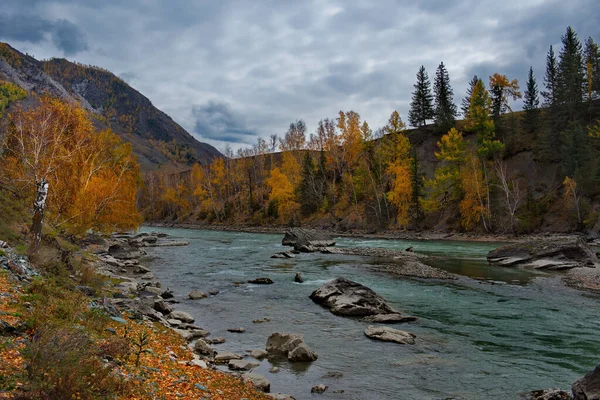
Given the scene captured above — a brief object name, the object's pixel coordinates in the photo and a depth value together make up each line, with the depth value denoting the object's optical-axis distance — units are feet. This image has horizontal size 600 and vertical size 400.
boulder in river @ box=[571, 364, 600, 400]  21.69
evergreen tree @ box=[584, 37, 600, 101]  220.62
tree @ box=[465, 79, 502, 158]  194.18
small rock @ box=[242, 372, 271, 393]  28.45
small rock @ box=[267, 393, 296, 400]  26.64
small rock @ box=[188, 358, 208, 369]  29.46
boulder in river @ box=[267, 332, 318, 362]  35.32
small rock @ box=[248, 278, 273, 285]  73.82
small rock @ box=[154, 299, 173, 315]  49.34
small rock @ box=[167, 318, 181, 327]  43.94
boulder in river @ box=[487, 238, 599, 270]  88.48
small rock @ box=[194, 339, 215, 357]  35.38
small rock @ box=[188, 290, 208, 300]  61.93
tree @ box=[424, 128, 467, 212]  191.22
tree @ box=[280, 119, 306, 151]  324.60
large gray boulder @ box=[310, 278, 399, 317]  51.72
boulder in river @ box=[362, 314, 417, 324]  48.24
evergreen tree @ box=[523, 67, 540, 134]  227.38
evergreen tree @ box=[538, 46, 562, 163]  190.80
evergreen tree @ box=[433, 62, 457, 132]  269.03
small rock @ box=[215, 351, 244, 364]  34.06
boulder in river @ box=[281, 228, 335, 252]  136.67
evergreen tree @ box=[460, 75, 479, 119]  256.11
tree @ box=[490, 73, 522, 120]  262.06
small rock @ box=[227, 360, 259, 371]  32.55
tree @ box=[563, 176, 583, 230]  148.28
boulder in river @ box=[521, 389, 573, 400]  25.58
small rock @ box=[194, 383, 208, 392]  23.66
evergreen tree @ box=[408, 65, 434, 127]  294.46
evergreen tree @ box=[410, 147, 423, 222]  199.90
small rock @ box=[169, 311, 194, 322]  47.26
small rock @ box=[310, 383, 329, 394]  29.01
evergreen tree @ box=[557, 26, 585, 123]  205.77
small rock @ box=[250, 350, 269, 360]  35.93
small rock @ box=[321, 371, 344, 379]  31.86
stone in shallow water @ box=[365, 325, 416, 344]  40.71
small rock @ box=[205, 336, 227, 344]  39.99
